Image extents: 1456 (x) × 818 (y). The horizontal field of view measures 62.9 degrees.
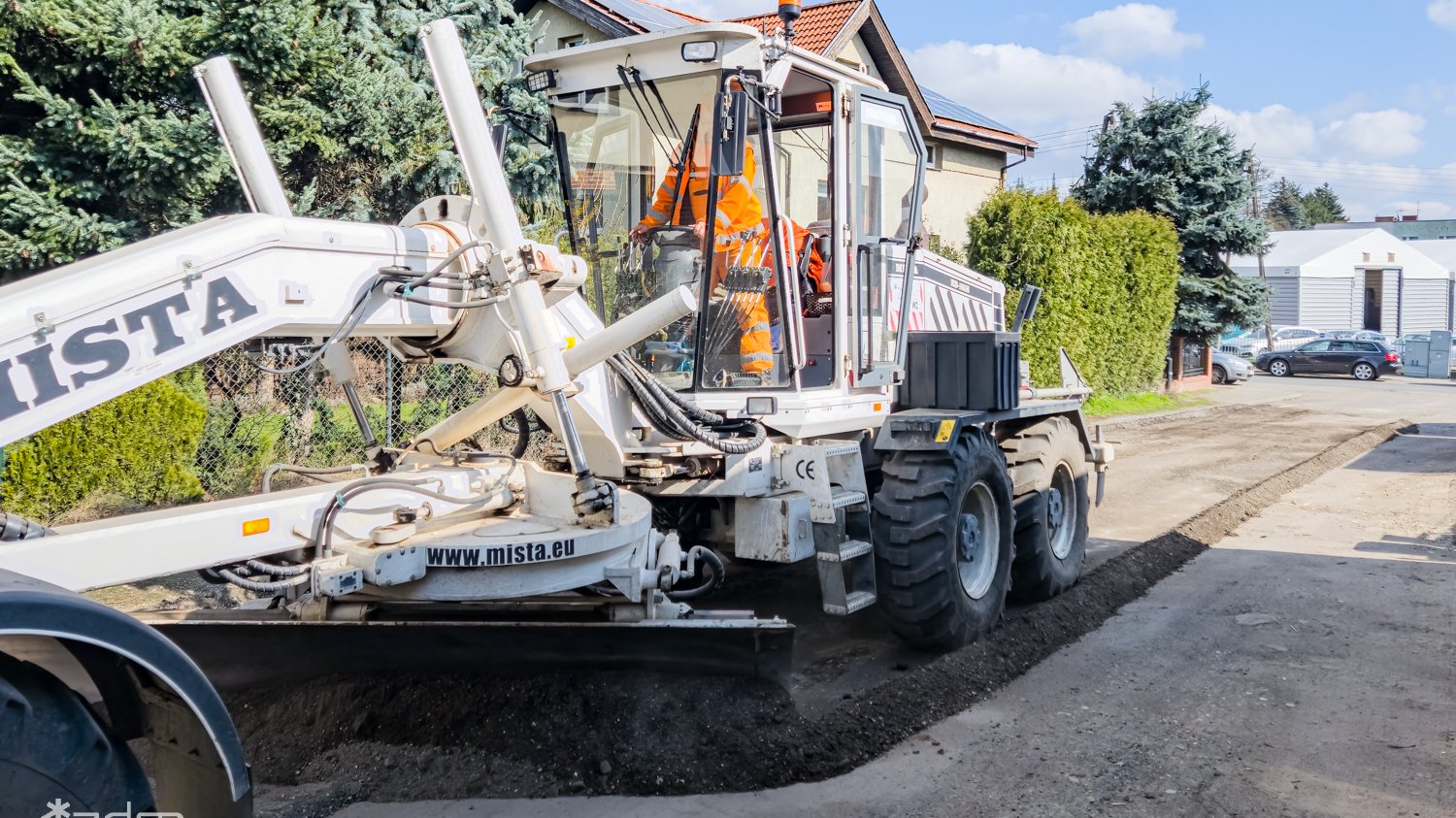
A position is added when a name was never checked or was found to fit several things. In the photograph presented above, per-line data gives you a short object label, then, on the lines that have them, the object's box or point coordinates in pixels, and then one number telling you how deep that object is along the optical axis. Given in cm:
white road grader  307
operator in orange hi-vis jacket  600
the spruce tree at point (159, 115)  921
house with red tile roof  1892
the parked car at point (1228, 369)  2998
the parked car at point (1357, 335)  3566
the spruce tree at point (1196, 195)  2517
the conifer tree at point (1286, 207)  9125
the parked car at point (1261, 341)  3994
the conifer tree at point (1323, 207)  9431
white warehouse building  5116
